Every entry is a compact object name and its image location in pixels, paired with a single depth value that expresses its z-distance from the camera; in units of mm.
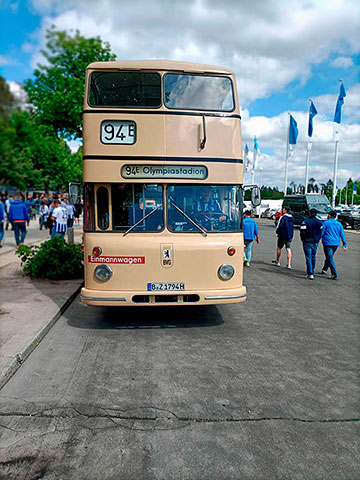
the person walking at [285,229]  12383
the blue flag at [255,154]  52688
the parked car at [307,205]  31891
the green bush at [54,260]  9719
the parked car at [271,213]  54844
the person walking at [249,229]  12277
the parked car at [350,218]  33594
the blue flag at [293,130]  41312
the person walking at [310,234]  10859
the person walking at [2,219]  13951
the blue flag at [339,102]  33156
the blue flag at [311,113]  37812
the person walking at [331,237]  10969
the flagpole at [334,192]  38422
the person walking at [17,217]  14406
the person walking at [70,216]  14953
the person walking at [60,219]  12773
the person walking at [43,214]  23470
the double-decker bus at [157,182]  6012
